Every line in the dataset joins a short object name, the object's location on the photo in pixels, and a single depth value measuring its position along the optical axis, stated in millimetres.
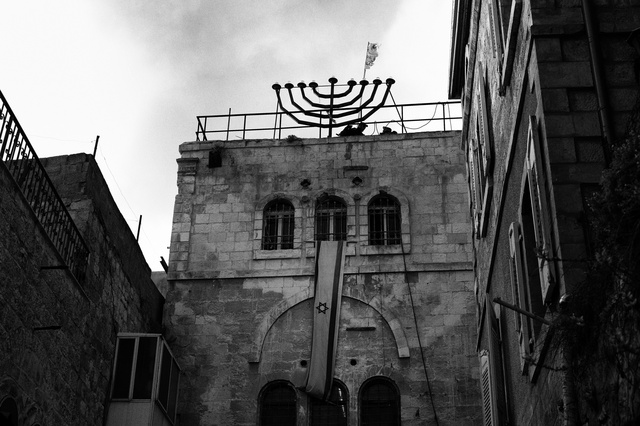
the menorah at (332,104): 24594
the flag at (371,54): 28703
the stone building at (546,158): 8320
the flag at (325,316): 19406
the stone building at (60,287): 12938
